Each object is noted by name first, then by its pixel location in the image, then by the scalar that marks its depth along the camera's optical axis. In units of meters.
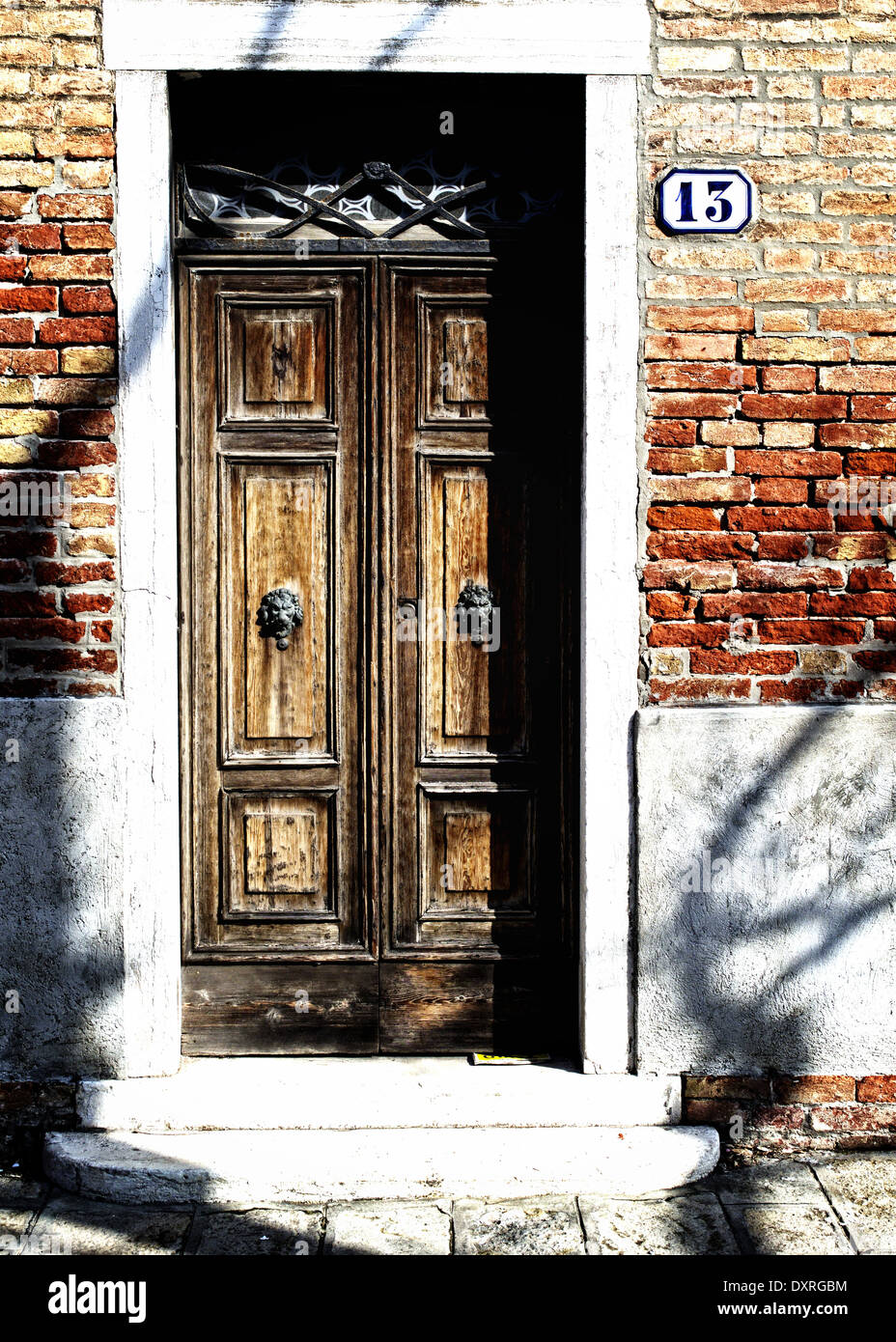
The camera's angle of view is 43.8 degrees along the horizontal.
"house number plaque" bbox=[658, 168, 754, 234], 3.31
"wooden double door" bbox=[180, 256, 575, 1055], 3.56
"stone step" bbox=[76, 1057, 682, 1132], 3.30
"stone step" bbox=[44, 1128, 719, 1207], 3.17
